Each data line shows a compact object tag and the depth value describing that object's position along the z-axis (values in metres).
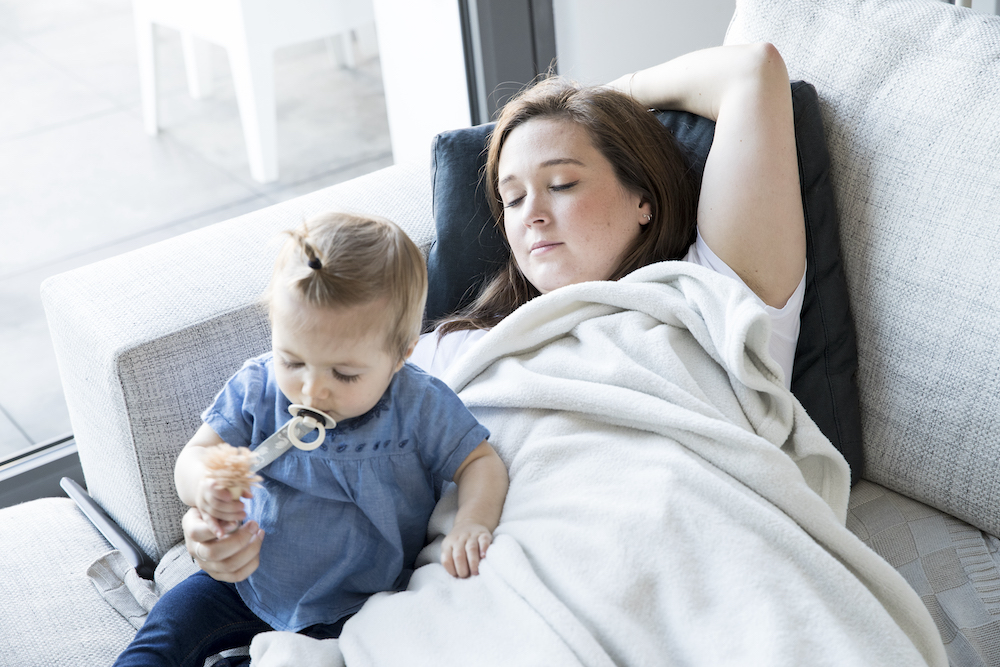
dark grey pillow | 1.24
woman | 1.21
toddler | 0.96
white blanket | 0.90
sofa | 1.13
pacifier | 0.95
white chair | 2.01
